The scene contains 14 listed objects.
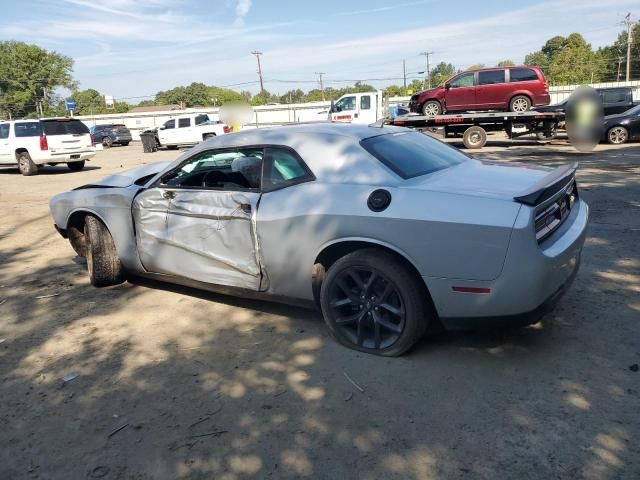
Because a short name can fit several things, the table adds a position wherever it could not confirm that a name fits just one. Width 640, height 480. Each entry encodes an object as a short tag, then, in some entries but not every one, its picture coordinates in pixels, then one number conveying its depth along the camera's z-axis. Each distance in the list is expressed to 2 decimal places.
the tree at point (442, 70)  128.07
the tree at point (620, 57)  66.63
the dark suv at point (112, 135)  36.44
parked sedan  16.28
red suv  17.95
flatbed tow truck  17.64
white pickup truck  25.67
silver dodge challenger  2.94
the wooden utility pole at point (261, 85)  71.44
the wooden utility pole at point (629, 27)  58.25
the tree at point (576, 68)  57.15
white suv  16.09
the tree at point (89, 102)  100.56
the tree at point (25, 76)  81.56
